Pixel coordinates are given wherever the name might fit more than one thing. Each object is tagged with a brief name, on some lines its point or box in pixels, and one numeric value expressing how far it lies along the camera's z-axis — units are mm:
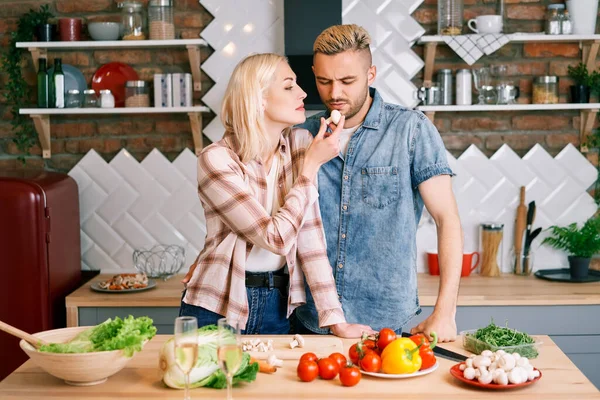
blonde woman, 2324
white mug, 3918
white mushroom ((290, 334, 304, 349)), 2190
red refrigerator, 3666
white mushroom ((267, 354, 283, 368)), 2045
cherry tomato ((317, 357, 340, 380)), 1950
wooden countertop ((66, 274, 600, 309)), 3607
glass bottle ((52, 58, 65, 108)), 4027
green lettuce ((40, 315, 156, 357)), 1924
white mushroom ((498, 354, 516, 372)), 1893
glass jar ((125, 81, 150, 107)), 4070
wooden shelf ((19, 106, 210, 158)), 3992
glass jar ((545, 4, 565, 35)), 3984
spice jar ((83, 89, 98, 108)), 4094
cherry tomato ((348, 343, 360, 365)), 2040
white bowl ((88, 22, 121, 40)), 4031
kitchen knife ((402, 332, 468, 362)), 2090
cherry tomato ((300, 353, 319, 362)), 1980
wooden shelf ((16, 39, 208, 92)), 3973
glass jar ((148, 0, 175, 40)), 4023
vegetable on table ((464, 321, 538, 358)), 2062
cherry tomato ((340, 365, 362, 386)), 1898
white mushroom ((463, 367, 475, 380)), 1892
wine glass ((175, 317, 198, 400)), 1676
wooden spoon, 1916
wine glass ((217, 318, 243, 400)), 1648
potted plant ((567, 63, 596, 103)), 4031
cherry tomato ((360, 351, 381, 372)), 1964
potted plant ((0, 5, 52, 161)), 4113
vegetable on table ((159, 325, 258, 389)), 1893
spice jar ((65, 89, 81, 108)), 4070
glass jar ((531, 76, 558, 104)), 4043
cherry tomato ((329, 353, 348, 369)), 1975
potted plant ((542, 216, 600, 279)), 3908
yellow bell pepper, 1945
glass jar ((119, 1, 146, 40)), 4055
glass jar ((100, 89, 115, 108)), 4043
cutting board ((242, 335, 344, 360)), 2126
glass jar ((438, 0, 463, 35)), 3967
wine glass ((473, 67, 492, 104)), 4031
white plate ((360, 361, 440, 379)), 1946
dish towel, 3934
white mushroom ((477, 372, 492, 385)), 1867
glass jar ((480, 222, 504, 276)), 4090
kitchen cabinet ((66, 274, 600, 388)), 3613
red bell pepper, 1979
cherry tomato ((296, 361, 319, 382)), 1940
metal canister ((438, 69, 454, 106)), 4027
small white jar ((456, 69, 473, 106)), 4008
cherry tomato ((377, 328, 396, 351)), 2000
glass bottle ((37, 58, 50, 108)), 4043
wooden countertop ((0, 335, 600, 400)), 1861
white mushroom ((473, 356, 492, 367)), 1904
